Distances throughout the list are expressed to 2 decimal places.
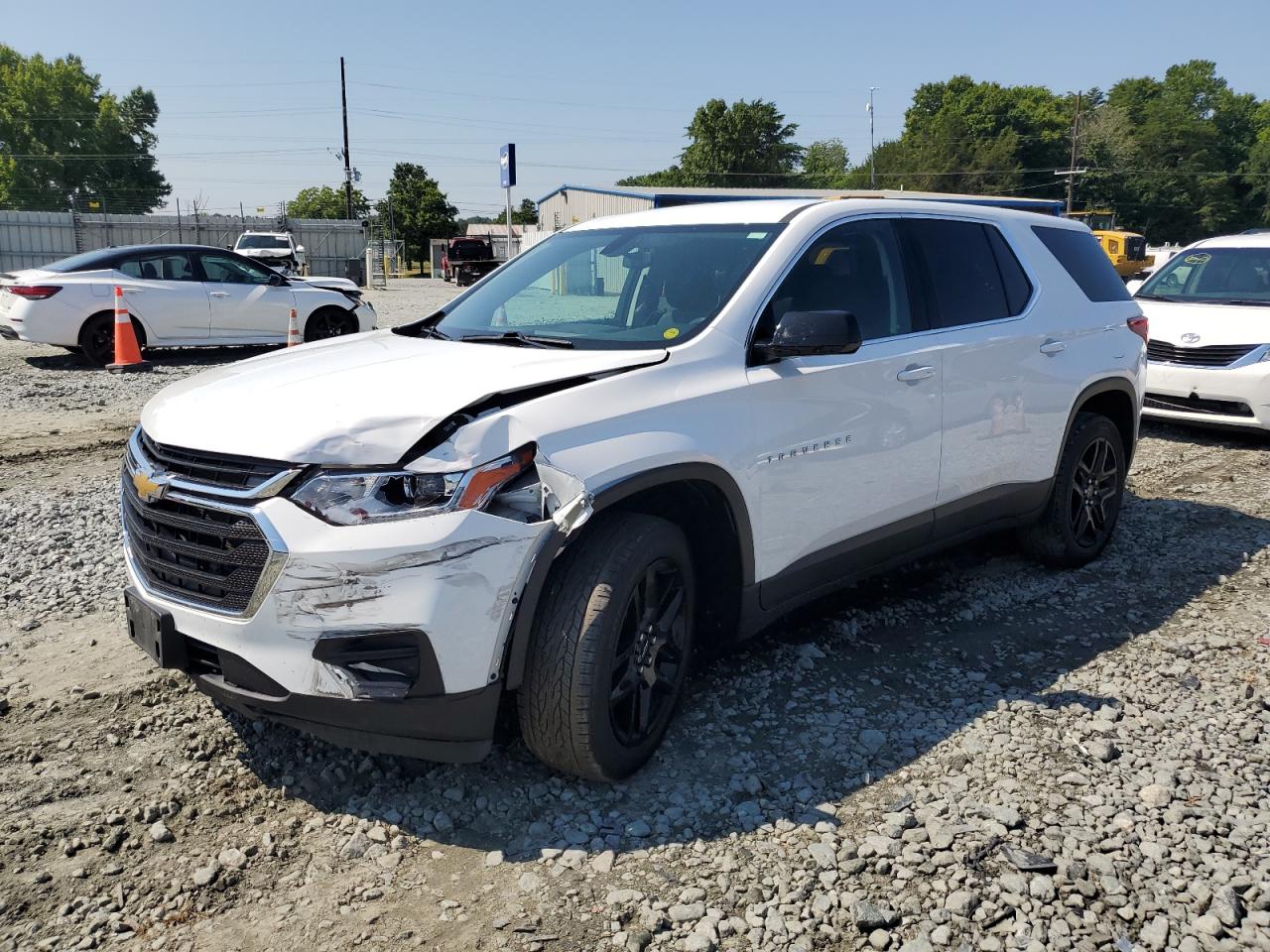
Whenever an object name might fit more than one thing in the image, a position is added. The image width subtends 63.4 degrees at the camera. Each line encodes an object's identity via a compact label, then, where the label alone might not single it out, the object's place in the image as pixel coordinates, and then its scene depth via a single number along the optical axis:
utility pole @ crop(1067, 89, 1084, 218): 73.79
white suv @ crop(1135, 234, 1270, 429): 8.60
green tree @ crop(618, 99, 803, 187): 99.94
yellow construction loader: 39.87
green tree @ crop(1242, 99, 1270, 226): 103.50
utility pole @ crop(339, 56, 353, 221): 51.03
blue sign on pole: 23.95
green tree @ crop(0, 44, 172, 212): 88.50
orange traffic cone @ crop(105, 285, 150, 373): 12.27
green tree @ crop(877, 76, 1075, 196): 95.19
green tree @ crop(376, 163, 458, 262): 69.75
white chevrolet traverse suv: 2.81
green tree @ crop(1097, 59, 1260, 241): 97.12
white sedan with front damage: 12.28
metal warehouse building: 32.22
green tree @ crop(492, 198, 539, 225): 98.06
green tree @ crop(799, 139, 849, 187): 140.62
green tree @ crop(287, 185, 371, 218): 119.12
